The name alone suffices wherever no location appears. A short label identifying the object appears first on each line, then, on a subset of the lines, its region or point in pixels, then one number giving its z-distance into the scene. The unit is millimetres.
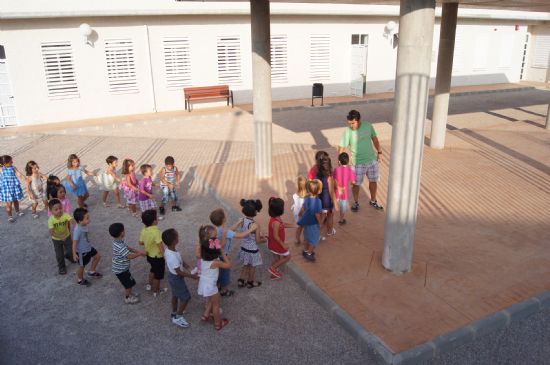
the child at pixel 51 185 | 6853
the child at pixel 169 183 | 8188
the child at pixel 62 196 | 6789
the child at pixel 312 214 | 5910
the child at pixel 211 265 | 4738
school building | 16391
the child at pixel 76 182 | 8156
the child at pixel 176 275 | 4922
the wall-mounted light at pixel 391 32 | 22172
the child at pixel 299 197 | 6109
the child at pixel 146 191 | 7711
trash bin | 19250
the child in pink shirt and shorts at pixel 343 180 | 6812
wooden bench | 18641
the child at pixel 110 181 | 8391
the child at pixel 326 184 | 6332
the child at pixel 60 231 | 6031
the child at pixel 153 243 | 5387
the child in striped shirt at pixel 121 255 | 5326
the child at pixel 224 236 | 5266
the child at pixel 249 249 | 5453
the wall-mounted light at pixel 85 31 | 16344
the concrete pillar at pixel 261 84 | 8945
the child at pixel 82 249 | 5770
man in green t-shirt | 7289
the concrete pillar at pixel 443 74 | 11195
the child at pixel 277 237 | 5477
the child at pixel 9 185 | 7949
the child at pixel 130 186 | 7770
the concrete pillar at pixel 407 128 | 5094
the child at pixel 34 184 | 8234
